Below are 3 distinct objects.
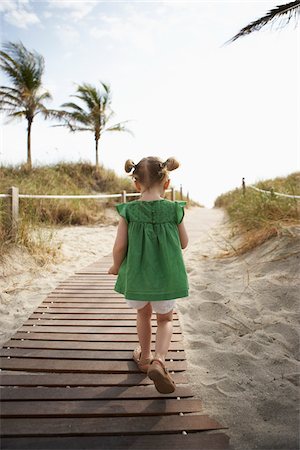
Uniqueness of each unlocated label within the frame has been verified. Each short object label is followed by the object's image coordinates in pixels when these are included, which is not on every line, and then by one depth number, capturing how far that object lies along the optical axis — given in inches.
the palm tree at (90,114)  689.6
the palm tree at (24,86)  647.1
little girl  79.6
